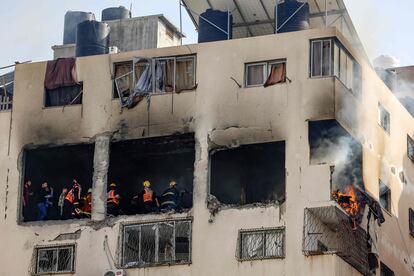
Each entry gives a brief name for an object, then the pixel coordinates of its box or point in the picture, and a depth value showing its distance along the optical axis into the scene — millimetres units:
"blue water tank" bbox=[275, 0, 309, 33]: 47531
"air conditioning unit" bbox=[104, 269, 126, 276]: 44375
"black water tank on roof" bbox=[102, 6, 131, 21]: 59375
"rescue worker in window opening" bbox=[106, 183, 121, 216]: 46094
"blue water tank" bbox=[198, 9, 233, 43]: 48938
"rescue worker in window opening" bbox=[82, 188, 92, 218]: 46188
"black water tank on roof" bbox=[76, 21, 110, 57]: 51562
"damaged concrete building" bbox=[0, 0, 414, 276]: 43562
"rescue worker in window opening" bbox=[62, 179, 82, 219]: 46653
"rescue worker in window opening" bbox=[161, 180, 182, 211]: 45125
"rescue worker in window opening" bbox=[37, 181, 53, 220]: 47156
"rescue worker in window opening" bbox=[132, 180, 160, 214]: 45656
